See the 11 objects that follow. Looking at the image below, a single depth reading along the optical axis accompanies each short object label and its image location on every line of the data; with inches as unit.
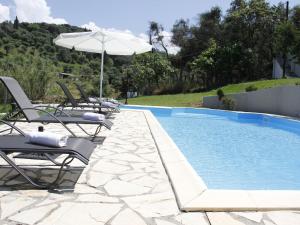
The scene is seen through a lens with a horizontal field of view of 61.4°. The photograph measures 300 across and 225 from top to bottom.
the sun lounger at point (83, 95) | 288.1
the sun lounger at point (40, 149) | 91.1
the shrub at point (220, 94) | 532.9
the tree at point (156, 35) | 995.4
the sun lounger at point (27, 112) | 154.3
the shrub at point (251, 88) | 515.3
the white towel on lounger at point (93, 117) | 163.5
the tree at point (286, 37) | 565.6
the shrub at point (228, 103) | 510.0
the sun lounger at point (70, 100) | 246.7
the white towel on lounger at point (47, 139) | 93.4
